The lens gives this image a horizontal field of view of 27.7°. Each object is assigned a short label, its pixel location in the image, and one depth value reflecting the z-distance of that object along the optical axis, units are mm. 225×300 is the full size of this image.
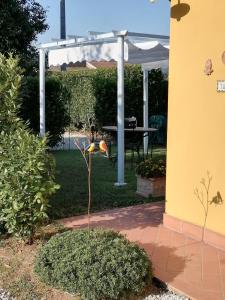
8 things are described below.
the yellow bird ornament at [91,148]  4711
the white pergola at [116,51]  8719
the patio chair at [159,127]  14594
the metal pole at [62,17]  21556
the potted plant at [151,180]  8086
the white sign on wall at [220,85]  5214
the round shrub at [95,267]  4090
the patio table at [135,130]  10922
